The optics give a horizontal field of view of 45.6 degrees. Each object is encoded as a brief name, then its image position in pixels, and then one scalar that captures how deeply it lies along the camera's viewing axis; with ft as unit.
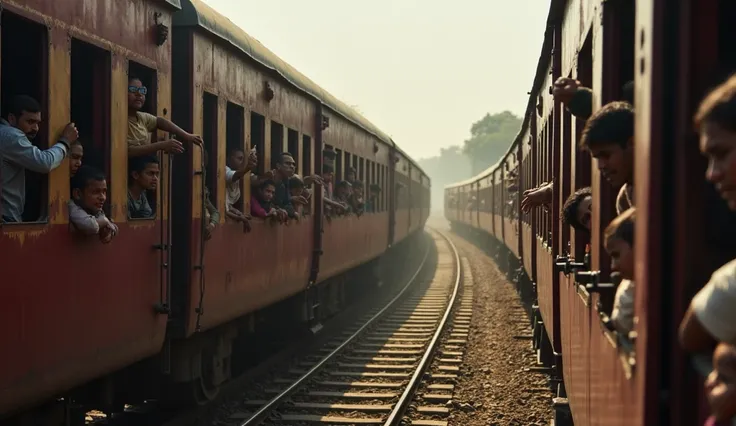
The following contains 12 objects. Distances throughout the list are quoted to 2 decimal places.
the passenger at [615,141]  9.53
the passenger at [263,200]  27.76
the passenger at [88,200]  15.17
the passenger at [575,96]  13.01
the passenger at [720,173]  5.61
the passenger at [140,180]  18.22
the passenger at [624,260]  8.76
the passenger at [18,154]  13.10
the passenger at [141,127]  17.89
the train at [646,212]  6.75
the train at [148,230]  14.19
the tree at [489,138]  364.79
